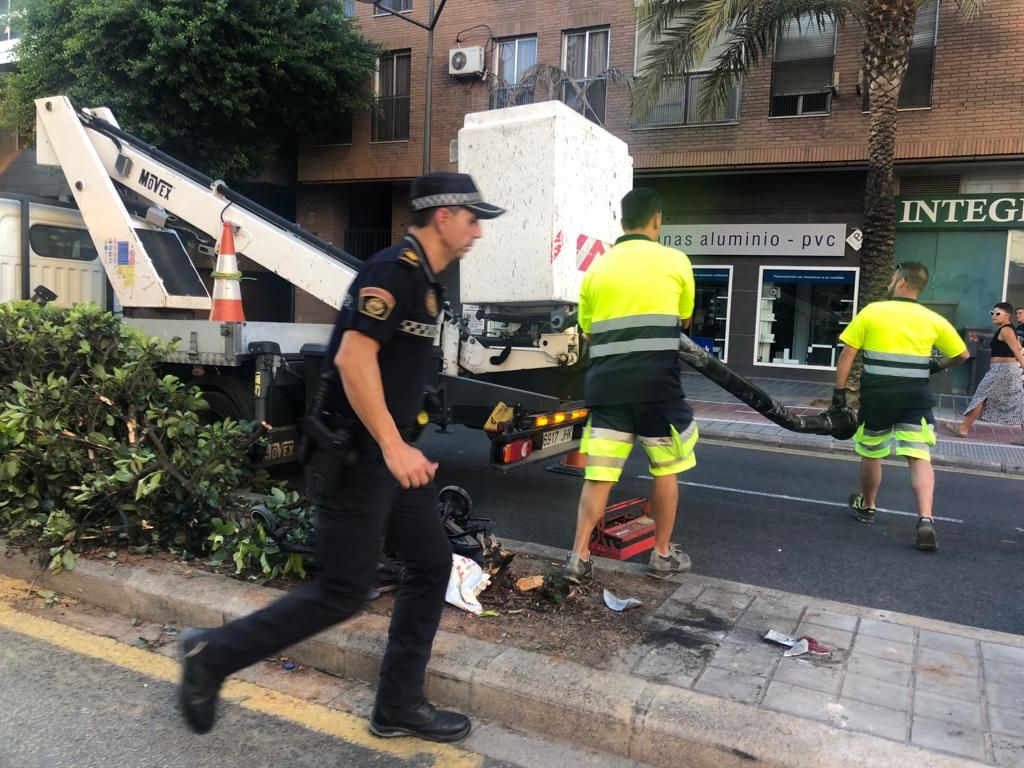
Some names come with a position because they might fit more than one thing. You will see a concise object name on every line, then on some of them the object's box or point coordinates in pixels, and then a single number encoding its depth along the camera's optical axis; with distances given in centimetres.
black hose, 479
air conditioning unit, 1706
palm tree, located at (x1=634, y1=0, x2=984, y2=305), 1123
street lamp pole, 1382
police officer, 236
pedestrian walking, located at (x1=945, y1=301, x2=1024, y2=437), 983
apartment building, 1391
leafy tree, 1411
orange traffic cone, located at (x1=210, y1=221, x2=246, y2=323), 586
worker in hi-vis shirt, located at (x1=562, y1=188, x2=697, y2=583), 392
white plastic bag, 352
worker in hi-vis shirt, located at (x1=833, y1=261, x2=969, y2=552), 529
